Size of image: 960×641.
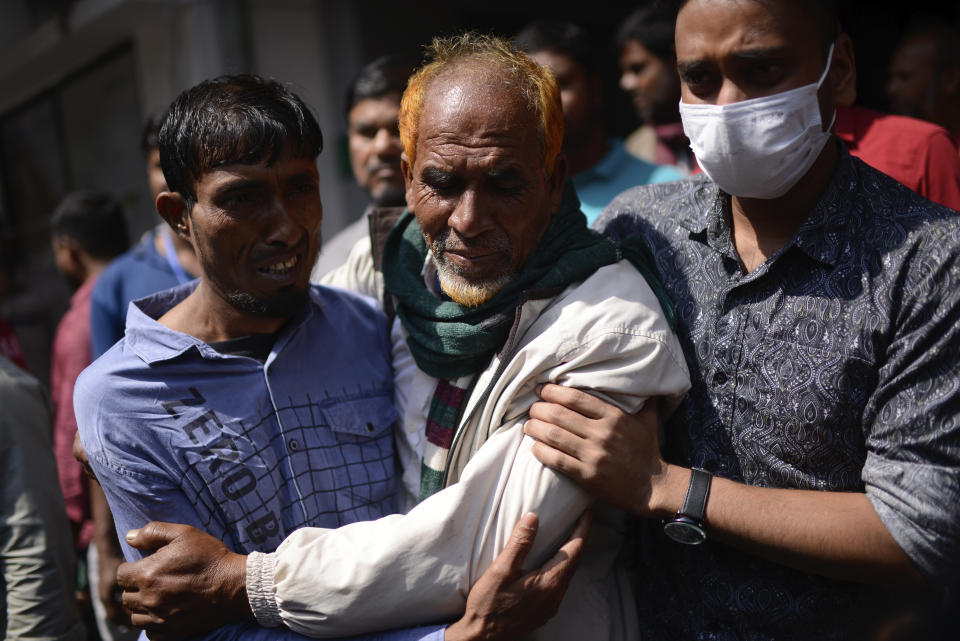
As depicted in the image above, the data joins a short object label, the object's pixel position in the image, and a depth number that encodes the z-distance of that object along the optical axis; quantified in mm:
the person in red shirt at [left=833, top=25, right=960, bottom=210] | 2848
